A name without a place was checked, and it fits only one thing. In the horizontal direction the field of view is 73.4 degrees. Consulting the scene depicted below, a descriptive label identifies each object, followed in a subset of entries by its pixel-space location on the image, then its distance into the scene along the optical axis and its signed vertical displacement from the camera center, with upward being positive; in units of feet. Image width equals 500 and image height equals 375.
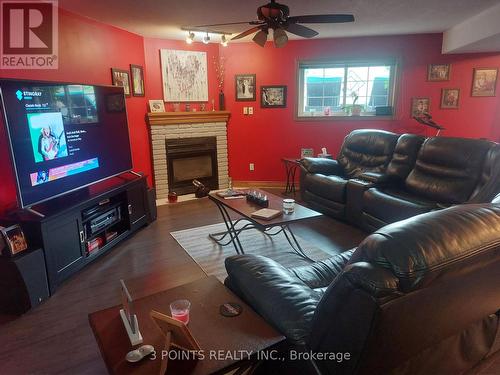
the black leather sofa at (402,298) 2.98 -1.87
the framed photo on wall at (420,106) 17.46 +0.00
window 17.70 +1.03
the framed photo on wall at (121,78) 13.67 +1.32
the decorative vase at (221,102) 17.53 +0.36
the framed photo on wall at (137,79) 14.88 +1.35
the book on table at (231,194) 10.80 -2.71
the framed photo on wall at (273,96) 17.69 +0.60
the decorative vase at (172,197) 16.26 -4.15
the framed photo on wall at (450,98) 17.29 +0.38
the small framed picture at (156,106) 15.97 +0.18
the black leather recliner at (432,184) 10.23 -2.50
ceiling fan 8.77 +2.34
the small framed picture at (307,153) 18.22 -2.40
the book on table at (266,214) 8.75 -2.73
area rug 9.76 -4.37
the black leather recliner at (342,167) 13.34 -2.55
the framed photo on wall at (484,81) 17.04 +1.19
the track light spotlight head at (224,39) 14.41 +2.97
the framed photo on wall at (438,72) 17.04 +1.67
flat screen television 7.91 -0.63
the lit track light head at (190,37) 13.41 +2.84
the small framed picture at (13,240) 7.30 -2.78
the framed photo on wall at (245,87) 17.56 +1.11
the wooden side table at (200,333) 3.36 -2.47
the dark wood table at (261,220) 8.56 -2.80
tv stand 8.09 -3.10
